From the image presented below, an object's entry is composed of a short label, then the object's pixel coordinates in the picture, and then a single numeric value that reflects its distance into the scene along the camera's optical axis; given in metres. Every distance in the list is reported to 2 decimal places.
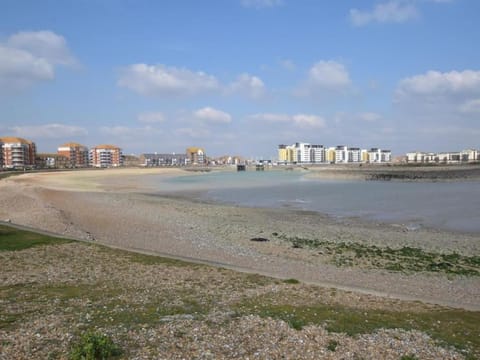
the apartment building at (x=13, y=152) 140.12
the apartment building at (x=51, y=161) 160.45
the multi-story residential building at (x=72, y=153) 187.89
